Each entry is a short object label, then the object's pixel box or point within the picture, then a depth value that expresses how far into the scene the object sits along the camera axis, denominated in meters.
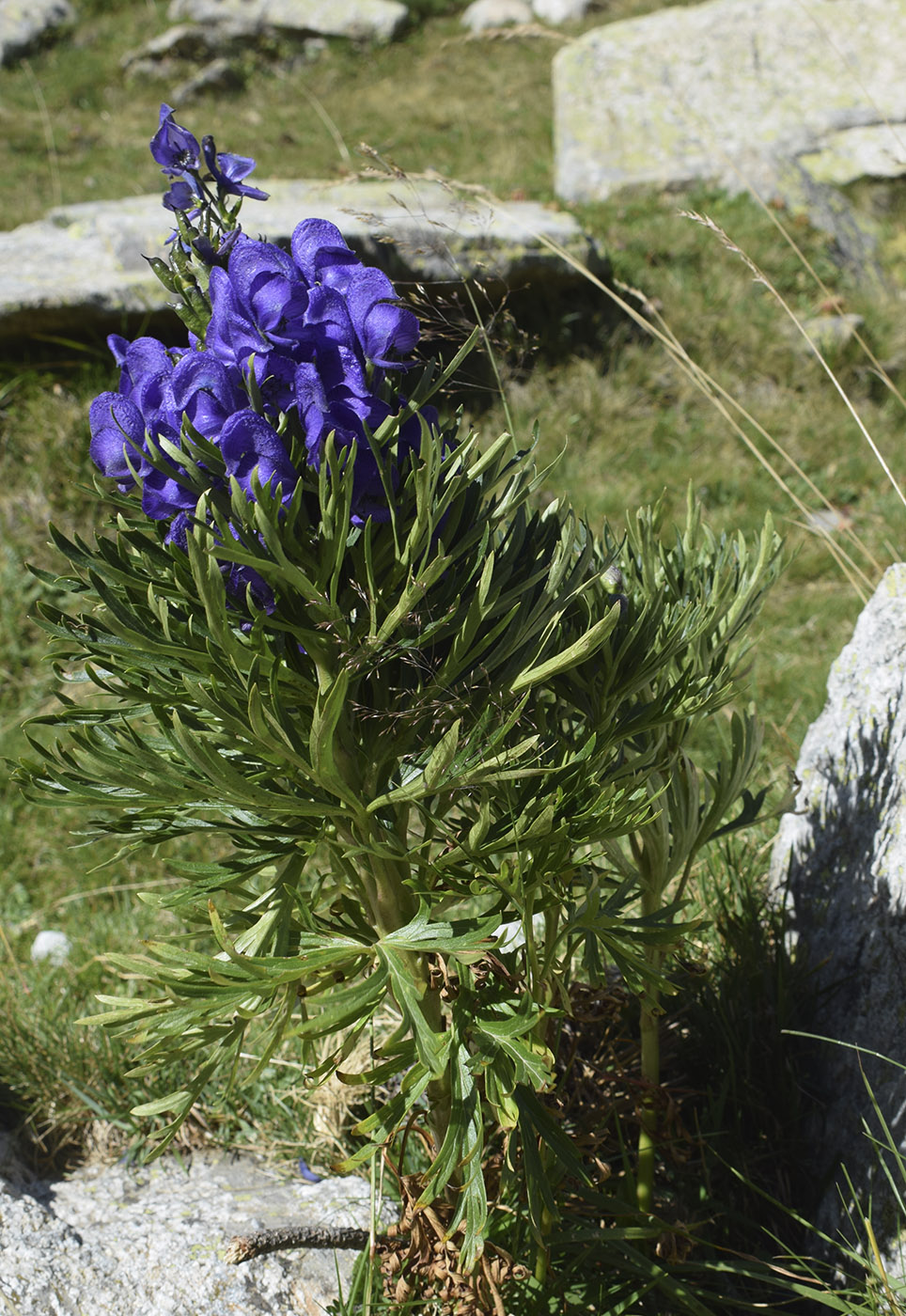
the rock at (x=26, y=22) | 11.89
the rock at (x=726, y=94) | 7.62
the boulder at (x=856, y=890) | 1.97
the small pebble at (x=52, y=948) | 3.13
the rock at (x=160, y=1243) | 1.91
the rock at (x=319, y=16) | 12.41
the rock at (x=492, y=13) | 12.74
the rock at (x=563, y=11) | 13.07
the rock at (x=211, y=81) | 11.25
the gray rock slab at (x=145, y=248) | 4.84
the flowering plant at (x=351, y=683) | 1.23
